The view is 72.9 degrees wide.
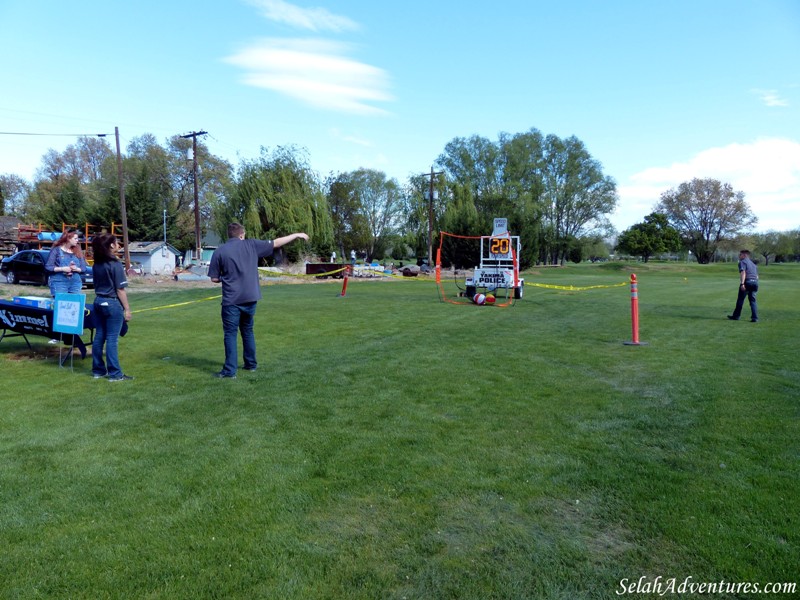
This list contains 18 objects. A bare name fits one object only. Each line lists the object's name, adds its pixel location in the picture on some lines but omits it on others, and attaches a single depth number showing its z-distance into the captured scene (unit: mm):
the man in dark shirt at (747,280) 13516
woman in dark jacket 6715
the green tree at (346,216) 76438
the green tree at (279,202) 42219
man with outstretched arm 7008
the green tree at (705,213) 76375
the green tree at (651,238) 73688
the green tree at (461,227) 47406
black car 24047
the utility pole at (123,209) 35825
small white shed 43844
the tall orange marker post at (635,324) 9802
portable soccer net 18625
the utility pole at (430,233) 46750
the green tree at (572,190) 69688
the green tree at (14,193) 73562
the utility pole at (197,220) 38844
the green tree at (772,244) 84500
